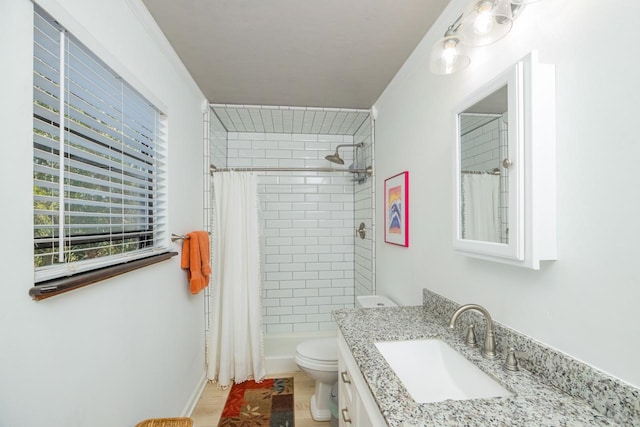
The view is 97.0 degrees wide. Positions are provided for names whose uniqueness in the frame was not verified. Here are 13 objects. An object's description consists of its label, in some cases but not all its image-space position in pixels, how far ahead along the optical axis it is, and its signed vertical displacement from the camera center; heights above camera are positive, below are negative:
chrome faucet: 0.99 -0.43
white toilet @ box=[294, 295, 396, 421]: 1.86 -1.01
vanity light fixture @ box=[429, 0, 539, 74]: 0.86 +0.62
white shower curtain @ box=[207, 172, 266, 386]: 2.32 -0.56
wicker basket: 1.26 -0.93
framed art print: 1.81 +0.04
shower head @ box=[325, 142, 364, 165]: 2.77 +0.55
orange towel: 1.87 -0.29
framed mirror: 0.83 +0.17
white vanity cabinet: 0.88 -0.67
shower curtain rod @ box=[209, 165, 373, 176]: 2.39 +0.40
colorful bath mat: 1.89 -1.38
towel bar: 1.74 -0.14
